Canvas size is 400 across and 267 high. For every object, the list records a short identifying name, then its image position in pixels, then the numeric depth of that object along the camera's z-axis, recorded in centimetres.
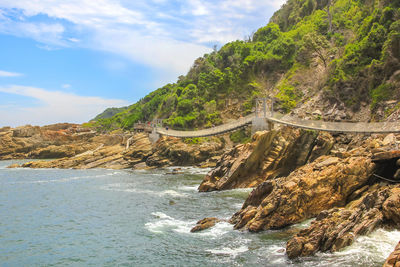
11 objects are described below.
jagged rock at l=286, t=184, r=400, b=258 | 1192
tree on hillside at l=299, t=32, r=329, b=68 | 4919
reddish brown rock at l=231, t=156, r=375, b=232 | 1541
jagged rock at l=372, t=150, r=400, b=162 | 1670
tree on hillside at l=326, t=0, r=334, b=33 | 5609
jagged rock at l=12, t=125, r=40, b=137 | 6919
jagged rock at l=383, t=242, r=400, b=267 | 892
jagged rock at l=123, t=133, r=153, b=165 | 4684
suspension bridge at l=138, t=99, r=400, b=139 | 2547
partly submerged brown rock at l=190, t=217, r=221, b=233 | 1661
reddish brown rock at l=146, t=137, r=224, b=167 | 4456
